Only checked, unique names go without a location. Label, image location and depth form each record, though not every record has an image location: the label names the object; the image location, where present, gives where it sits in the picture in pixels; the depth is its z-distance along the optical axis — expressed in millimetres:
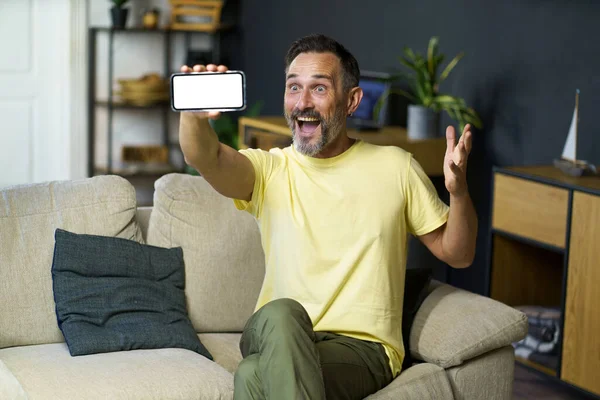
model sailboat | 3504
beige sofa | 2434
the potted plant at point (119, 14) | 6430
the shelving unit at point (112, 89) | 6609
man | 2418
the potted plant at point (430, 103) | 4270
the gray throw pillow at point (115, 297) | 2660
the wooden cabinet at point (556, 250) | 3254
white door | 6543
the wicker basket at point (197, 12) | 6578
